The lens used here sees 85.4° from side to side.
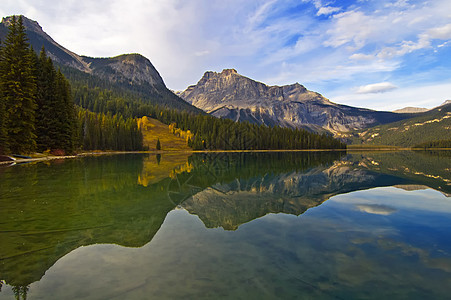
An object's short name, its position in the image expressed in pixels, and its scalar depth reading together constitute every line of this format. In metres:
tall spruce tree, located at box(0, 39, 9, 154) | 46.84
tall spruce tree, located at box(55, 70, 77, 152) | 68.25
